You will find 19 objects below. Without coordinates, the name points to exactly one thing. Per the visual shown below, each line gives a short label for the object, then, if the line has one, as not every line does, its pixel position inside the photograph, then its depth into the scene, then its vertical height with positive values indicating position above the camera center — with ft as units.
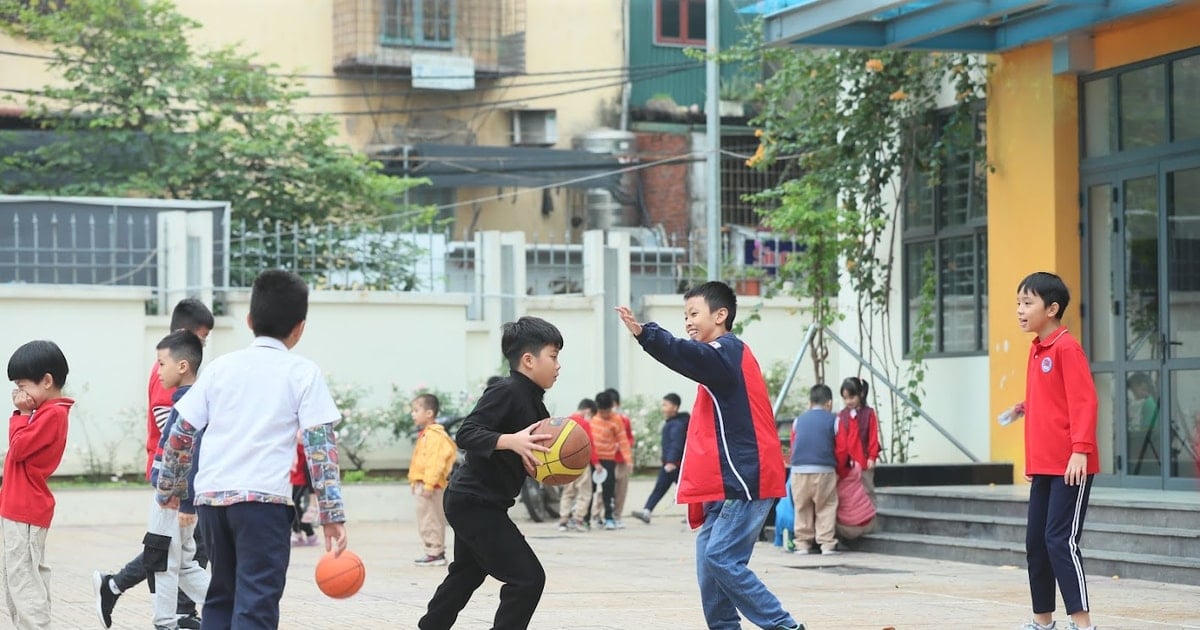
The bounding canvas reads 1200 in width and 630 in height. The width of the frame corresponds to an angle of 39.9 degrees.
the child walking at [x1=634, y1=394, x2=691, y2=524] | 58.95 -4.63
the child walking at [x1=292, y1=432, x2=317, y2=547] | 52.08 -6.30
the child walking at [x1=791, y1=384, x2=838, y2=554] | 47.19 -4.71
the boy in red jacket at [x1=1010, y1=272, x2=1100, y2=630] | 26.89 -2.21
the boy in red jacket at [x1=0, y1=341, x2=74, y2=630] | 26.02 -2.45
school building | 44.80 +3.75
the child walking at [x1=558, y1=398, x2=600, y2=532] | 58.80 -6.70
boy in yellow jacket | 44.16 -4.13
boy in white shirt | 19.89 -1.59
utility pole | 64.44 +5.60
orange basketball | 20.40 -3.17
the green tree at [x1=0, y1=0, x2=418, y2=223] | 80.59 +9.30
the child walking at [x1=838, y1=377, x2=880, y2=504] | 47.26 -3.30
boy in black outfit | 23.31 -2.39
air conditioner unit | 104.68 +12.04
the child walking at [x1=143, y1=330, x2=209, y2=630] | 27.22 -3.68
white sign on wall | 101.55 +15.25
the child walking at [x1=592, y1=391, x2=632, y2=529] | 59.26 -4.51
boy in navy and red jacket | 24.36 -2.26
